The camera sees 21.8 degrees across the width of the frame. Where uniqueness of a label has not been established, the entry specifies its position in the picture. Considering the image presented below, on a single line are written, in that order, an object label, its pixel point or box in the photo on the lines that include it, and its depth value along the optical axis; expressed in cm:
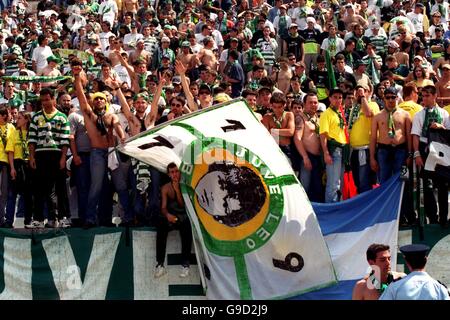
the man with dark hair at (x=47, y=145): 1475
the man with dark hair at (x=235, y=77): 2048
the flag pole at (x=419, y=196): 1415
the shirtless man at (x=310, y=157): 1477
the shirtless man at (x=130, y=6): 2698
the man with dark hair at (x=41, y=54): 2284
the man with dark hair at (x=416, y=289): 874
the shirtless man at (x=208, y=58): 2150
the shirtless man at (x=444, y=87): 1711
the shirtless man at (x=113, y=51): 2114
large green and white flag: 1381
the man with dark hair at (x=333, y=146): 1464
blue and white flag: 1418
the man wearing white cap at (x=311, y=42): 2233
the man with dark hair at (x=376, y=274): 1138
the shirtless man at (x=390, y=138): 1447
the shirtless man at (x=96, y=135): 1478
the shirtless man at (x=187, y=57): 2131
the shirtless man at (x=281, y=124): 1479
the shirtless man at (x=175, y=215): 1411
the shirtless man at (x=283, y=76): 1994
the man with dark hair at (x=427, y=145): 1413
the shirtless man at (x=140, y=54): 2214
